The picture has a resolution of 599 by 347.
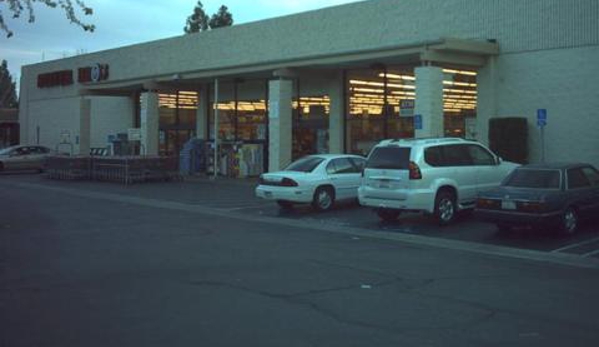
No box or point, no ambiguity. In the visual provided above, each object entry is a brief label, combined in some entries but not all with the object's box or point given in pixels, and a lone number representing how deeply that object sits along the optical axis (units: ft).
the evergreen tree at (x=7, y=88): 342.87
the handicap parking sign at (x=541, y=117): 64.43
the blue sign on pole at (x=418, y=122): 70.38
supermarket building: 69.97
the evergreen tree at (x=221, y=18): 249.55
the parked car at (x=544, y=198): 42.14
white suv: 48.73
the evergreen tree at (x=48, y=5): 40.09
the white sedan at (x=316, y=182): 58.34
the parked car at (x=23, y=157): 119.24
